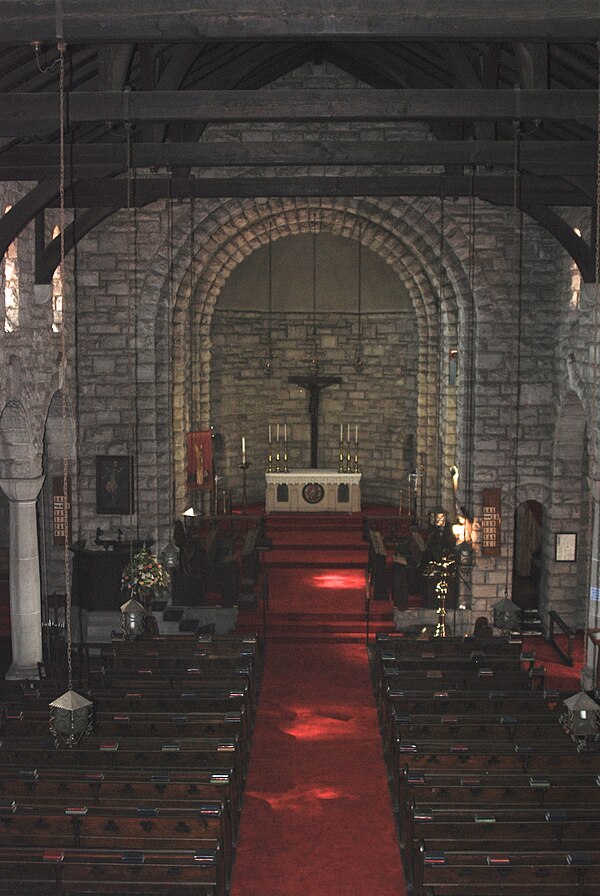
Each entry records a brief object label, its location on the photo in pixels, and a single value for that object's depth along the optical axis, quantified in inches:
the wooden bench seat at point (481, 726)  490.3
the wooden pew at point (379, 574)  821.9
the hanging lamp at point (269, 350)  963.2
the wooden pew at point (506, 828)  364.8
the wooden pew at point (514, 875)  343.9
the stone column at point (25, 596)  655.8
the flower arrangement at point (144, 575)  578.6
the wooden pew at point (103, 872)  350.6
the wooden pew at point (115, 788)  419.2
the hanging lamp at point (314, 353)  1055.1
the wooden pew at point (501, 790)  413.4
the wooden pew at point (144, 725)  494.0
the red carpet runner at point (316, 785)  429.1
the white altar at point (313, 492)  996.6
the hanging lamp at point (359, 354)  948.0
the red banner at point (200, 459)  869.8
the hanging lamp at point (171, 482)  573.9
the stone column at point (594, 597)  616.4
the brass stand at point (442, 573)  693.3
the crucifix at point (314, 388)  1061.1
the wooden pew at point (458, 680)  569.6
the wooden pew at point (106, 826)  374.3
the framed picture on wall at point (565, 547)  775.7
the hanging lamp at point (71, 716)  374.0
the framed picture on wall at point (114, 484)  796.0
